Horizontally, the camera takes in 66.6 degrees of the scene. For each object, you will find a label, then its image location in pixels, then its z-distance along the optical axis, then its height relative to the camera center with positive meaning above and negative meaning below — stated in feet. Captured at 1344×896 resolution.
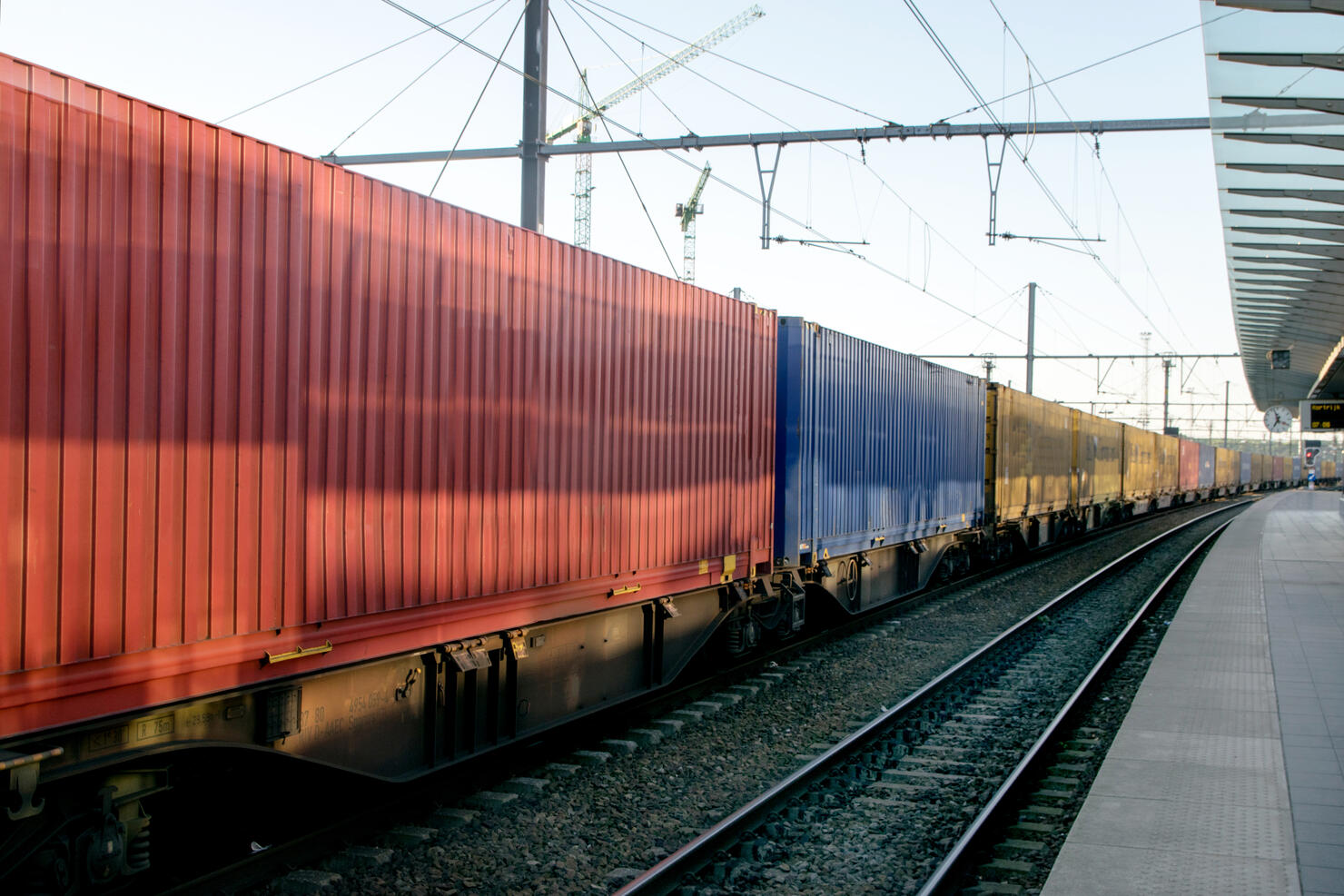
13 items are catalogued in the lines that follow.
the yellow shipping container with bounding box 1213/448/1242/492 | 196.77 -0.34
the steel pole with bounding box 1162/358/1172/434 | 192.30 +15.72
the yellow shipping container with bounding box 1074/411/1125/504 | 91.06 +0.68
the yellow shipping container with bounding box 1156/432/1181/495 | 138.10 +0.33
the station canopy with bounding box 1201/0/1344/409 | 28.50 +11.24
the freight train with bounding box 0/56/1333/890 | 12.36 -0.23
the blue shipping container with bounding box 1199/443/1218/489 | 178.40 +0.29
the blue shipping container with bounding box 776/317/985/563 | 34.01 +0.71
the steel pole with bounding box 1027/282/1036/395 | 113.36 +16.10
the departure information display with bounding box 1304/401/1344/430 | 101.60 +5.28
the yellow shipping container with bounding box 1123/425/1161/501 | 115.55 +0.00
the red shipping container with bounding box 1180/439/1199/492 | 157.38 +0.09
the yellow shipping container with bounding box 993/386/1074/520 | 63.82 +0.59
